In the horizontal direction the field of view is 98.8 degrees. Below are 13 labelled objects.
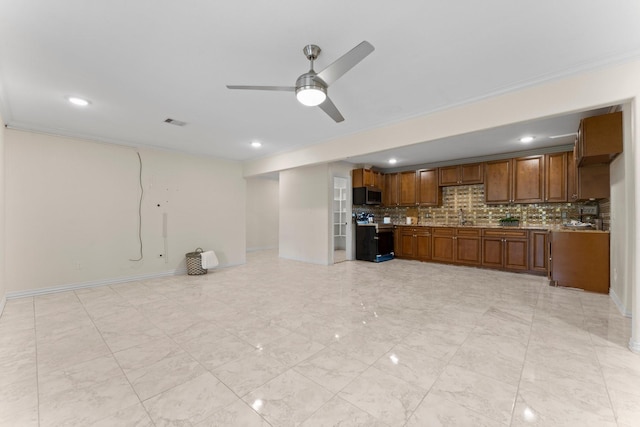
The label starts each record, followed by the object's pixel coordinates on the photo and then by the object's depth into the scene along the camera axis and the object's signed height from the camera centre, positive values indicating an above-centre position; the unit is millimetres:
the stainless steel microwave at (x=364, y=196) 6762 +388
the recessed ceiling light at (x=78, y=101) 3094 +1272
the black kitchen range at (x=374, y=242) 6562 -749
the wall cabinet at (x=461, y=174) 6039 +841
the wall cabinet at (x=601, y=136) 3053 +865
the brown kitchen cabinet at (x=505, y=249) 5270 -748
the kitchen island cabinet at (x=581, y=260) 3914 -719
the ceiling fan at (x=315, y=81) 1981 +1033
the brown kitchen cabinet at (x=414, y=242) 6539 -770
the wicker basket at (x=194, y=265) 5352 -1052
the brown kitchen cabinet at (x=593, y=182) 3977 +438
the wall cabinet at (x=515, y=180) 5340 +635
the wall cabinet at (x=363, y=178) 6805 +834
